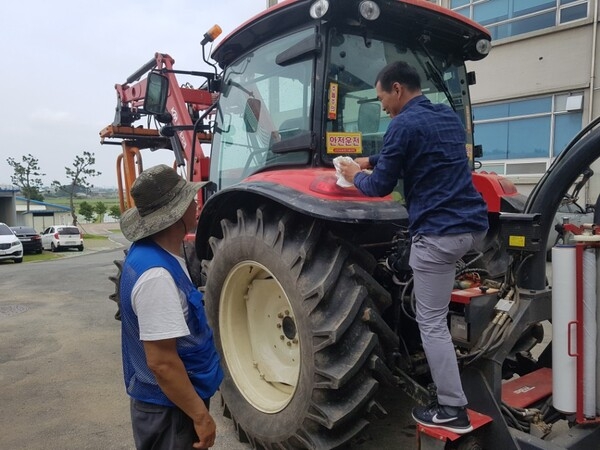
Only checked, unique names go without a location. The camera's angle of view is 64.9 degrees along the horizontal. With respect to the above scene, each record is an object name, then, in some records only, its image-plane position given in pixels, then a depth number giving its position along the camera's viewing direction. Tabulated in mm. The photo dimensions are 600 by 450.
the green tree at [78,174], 46000
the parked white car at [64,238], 23641
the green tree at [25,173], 47656
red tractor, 2275
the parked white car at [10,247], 16812
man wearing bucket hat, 1612
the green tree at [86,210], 56616
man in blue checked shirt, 2092
